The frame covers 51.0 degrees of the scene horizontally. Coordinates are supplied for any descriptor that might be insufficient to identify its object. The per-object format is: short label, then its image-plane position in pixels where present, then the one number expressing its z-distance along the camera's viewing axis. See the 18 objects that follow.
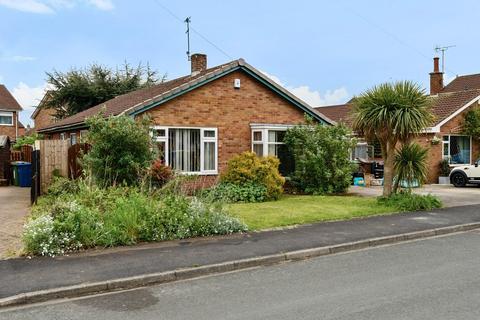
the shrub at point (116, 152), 13.00
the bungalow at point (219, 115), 16.39
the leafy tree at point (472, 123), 24.94
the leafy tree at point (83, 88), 35.34
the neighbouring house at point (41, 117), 46.22
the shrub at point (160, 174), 13.49
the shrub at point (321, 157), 17.14
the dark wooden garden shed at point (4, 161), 22.89
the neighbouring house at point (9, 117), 40.28
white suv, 21.83
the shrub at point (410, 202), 13.78
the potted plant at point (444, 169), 24.39
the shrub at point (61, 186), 12.91
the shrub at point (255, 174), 15.56
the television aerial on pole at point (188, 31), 28.55
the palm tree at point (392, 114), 13.76
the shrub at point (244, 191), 14.87
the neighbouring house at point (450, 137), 24.33
